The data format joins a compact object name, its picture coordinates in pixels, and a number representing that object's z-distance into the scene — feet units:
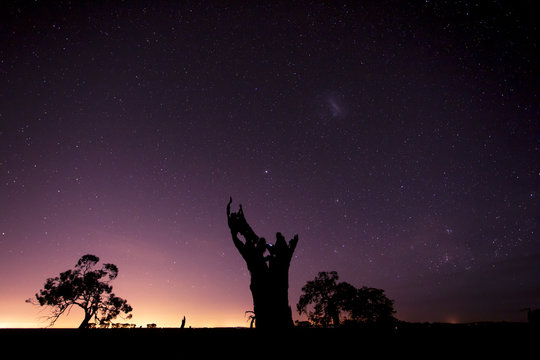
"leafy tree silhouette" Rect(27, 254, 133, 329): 105.91
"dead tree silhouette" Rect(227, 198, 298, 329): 32.45
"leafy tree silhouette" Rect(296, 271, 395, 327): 128.47
